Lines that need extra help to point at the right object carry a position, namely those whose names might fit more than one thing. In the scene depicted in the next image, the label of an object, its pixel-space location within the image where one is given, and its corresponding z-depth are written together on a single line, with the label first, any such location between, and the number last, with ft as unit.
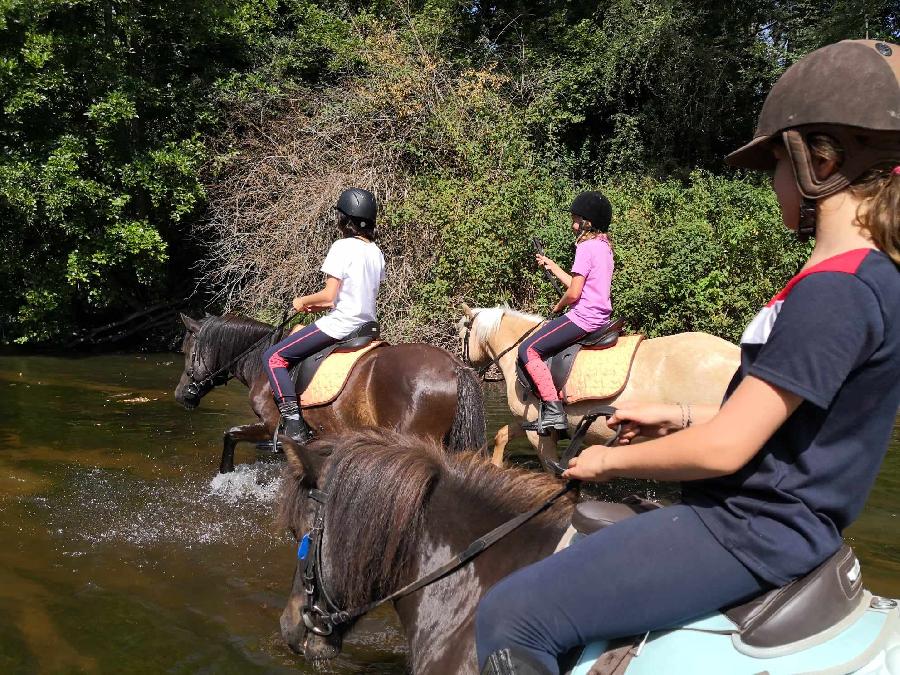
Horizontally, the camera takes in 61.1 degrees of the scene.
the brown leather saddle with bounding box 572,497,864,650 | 6.07
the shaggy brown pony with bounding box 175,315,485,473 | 21.09
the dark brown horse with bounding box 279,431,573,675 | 8.30
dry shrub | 49.14
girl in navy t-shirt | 5.49
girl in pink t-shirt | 23.00
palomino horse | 21.57
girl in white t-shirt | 20.62
